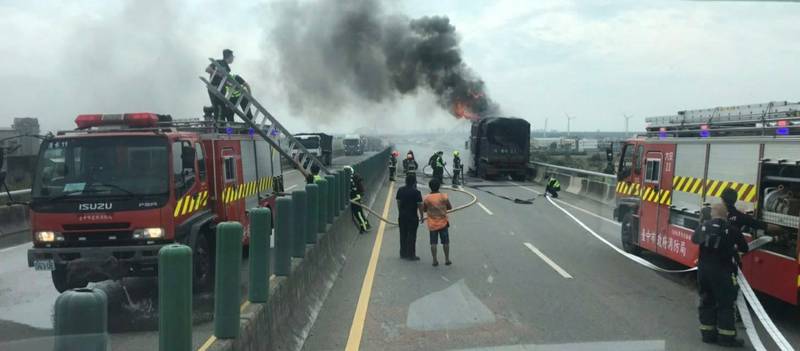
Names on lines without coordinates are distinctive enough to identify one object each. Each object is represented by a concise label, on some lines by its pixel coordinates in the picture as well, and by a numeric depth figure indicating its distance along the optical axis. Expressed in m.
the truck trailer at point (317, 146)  42.22
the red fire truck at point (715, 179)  7.36
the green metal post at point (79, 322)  2.78
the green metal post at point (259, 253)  5.34
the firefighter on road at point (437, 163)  26.14
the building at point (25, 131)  20.89
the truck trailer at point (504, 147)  33.03
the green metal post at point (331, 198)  11.72
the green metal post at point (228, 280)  4.40
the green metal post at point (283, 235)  6.57
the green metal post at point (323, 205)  10.28
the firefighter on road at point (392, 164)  33.02
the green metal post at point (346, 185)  14.78
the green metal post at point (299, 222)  7.58
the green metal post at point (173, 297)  3.68
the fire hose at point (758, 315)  6.34
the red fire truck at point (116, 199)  7.84
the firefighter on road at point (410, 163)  27.03
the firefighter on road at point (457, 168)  29.26
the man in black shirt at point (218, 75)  13.06
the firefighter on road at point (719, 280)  6.57
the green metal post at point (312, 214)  8.77
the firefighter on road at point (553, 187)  24.08
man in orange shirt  10.80
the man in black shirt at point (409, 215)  11.26
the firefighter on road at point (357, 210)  15.10
